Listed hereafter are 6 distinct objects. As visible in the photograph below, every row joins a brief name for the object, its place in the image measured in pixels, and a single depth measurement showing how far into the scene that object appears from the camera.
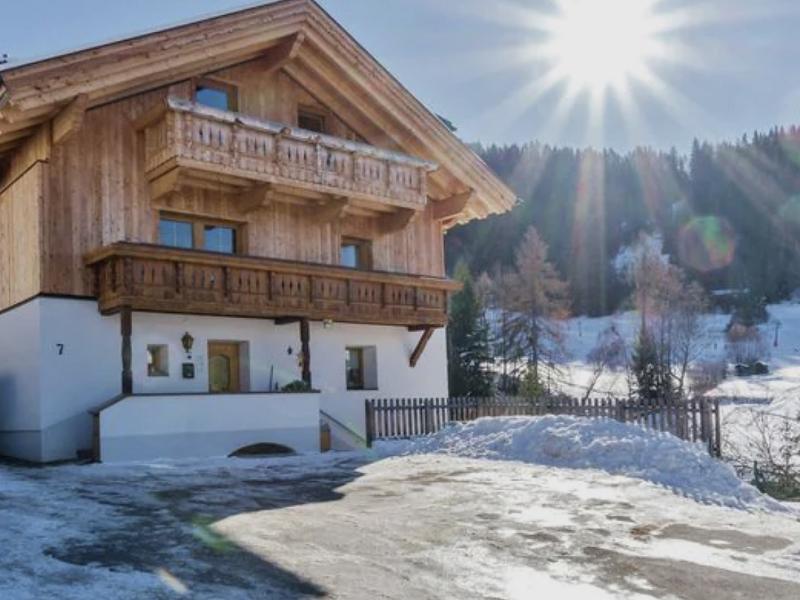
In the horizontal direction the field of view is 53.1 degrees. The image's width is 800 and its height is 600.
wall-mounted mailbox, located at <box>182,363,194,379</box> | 16.92
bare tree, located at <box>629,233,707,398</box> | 43.69
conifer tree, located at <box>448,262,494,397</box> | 43.41
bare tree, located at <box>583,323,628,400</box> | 62.60
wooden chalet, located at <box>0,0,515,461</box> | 15.16
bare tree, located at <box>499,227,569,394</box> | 50.47
